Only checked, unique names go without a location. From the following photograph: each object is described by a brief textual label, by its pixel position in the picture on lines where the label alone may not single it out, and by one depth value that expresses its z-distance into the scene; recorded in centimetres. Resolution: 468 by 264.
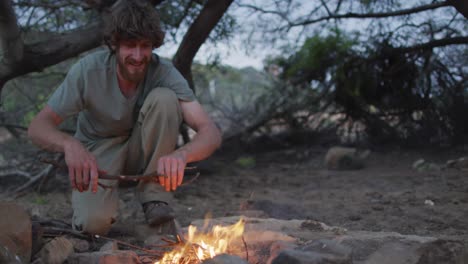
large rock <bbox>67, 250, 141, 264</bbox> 210
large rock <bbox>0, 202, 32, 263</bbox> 205
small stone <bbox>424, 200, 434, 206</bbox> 369
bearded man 278
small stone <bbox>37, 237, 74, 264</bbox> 220
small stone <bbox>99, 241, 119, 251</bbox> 246
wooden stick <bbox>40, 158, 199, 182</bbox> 214
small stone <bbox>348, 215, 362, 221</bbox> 347
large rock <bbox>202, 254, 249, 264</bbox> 183
